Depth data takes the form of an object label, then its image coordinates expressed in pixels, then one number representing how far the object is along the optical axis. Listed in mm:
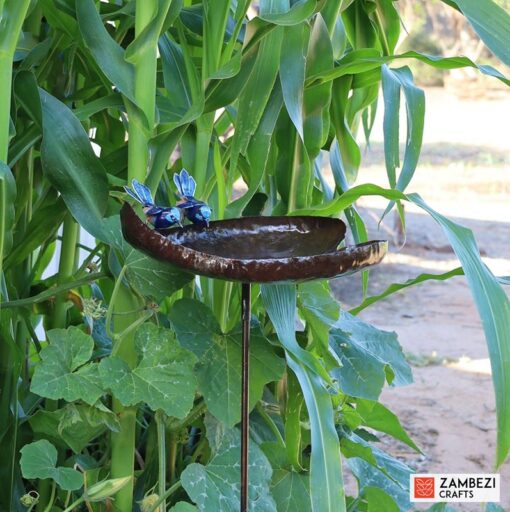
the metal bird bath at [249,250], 1974
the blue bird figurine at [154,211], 2059
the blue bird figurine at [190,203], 2091
